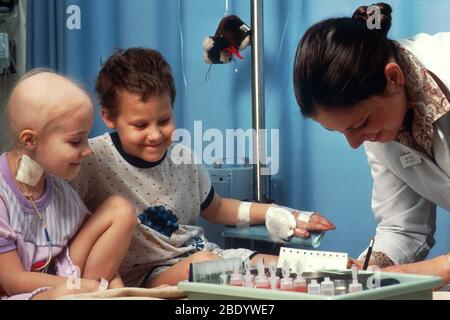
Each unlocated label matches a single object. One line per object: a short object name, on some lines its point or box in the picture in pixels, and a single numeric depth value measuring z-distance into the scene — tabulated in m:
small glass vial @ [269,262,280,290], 1.77
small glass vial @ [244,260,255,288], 1.78
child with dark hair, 2.24
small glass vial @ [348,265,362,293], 1.72
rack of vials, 1.72
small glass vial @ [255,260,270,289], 1.78
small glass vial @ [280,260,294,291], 1.76
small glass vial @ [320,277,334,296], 1.72
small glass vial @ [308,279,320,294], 1.73
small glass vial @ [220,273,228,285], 1.79
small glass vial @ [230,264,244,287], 1.78
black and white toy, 2.41
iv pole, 2.41
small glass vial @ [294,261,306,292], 1.76
